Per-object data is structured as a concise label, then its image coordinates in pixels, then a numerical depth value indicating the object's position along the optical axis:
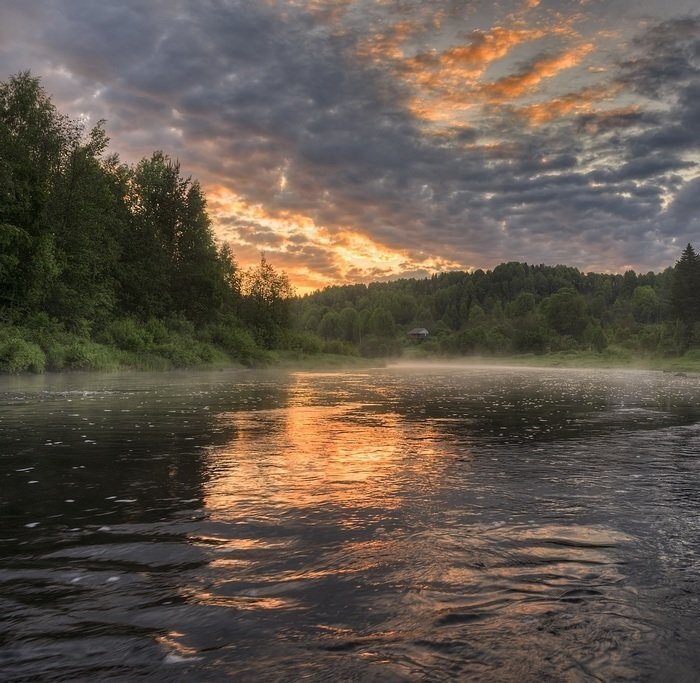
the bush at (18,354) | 36.69
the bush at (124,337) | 54.13
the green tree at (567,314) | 162.25
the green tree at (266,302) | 93.81
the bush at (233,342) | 75.56
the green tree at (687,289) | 107.19
